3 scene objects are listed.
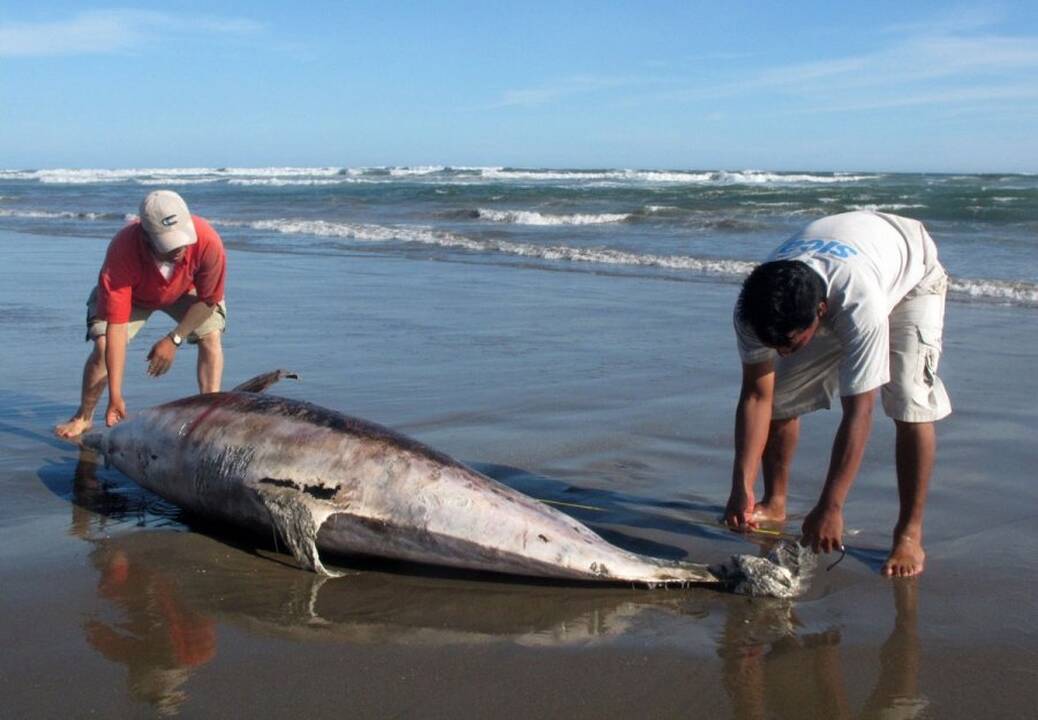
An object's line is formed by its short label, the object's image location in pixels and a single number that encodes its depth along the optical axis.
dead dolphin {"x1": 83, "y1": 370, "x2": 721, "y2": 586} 3.94
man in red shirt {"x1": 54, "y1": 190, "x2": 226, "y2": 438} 5.40
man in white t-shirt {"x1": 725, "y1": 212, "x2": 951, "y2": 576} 3.66
